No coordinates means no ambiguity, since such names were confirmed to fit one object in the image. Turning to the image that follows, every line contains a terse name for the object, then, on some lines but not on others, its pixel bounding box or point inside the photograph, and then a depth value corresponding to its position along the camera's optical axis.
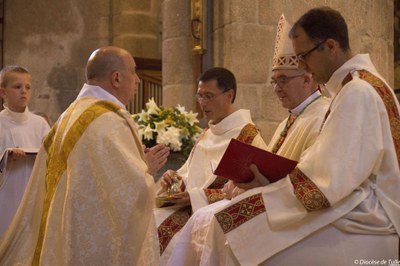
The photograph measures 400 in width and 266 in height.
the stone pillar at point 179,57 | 6.90
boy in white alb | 6.07
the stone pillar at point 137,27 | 10.43
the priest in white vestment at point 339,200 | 3.21
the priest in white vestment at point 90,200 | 3.74
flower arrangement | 5.44
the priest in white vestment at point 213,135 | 4.96
